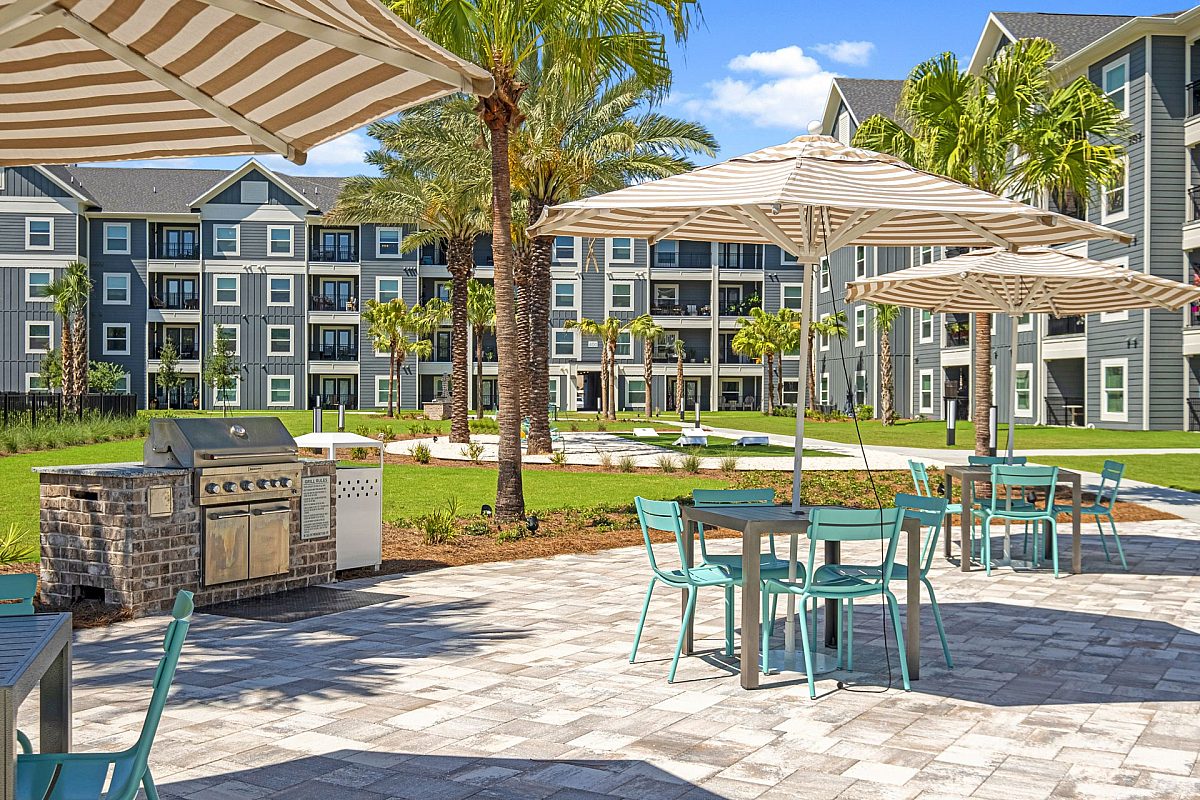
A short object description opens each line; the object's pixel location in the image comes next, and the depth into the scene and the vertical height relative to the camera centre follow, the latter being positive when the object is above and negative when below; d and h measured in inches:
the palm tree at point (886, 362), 1833.2 +46.1
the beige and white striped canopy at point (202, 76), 137.6 +45.0
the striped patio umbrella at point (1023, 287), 462.6 +47.2
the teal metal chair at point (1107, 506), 451.8 -50.8
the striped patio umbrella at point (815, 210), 257.3 +49.1
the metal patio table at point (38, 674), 104.1 -30.6
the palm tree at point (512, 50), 509.4 +164.9
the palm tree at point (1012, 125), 655.8 +161.2
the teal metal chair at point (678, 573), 274.8 -48.6
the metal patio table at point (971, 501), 426.6 -45.3
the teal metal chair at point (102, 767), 124.6 -46.2
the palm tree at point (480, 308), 2116.1 +158.9
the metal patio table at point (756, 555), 256.8 -41.1
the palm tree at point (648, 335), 2348.7 +118.2
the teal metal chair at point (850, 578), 255.1 -45.4
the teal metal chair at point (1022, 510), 415.8 -47.4
